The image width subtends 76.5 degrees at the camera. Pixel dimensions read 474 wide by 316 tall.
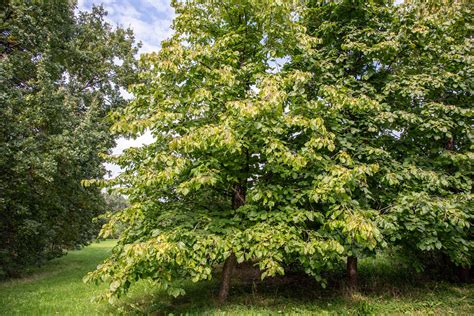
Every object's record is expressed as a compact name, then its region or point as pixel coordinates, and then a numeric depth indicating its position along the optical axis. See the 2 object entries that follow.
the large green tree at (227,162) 5.13
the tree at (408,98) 6.45
